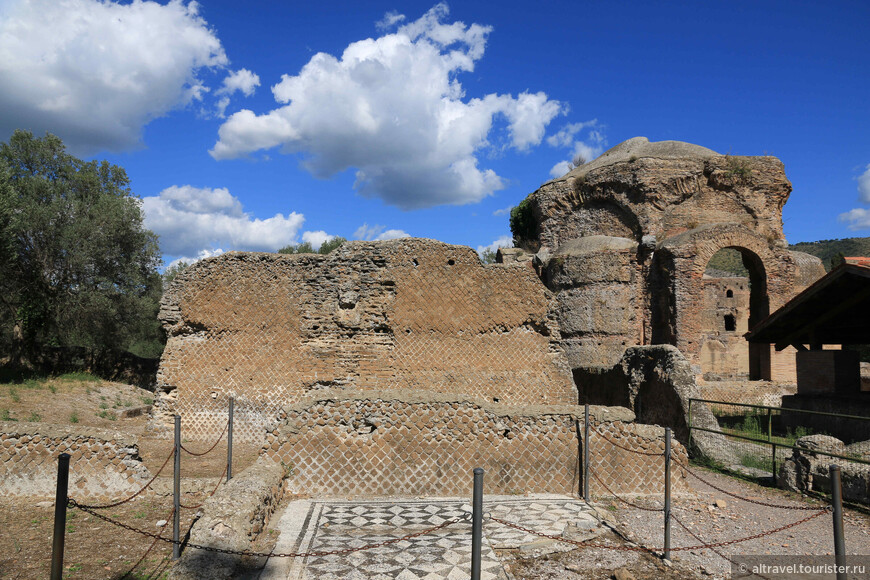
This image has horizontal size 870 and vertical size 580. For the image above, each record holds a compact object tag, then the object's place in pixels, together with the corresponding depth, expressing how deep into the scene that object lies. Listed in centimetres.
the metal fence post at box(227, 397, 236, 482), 703
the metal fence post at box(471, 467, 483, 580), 328
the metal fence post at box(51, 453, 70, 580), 319
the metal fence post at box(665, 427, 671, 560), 505
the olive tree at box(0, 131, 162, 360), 1989
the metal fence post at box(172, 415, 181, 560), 501
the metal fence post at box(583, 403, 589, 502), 689
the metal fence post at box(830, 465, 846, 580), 369
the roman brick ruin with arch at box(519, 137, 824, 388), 1762
